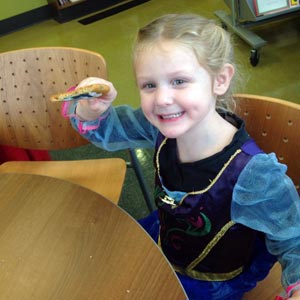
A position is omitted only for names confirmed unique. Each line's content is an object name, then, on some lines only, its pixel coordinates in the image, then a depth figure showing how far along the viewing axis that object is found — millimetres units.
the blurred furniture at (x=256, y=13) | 2557
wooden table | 616
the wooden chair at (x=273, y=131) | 820
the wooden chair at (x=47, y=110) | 1223
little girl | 742
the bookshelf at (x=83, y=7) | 3844
